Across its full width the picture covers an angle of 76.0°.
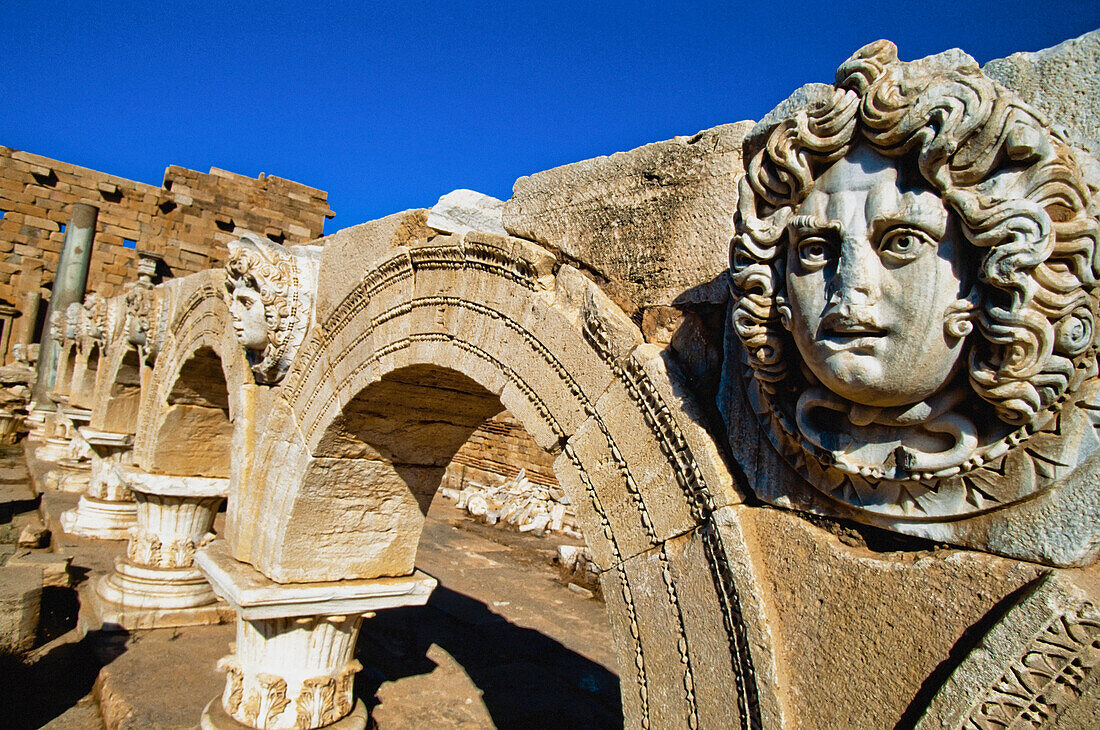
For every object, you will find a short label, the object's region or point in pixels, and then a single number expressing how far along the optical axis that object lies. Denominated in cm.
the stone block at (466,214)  288
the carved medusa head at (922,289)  119
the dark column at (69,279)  1574
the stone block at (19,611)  458
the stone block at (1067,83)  132
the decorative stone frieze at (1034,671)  122
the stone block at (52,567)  567
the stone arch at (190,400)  547
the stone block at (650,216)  195
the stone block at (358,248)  315
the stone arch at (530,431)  182
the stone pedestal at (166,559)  567
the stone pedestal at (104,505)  789
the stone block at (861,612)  136
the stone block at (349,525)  362
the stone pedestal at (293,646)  362
